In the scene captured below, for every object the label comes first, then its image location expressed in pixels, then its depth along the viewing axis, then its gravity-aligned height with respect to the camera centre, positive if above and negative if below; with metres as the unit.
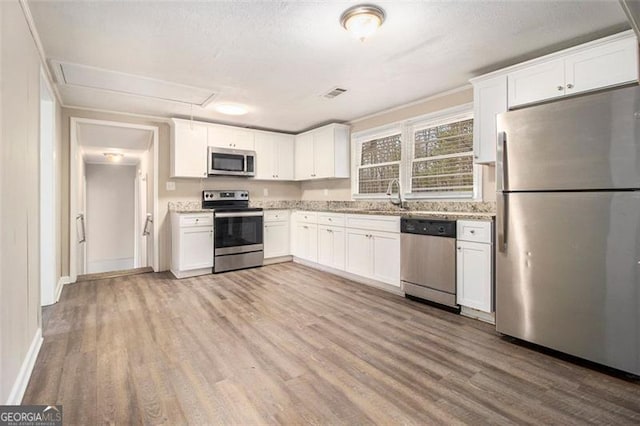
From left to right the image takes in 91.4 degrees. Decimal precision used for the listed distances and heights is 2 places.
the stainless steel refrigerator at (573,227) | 1.87 -0.10
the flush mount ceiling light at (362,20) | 2.00 +1.27
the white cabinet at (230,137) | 4.74 +1.20
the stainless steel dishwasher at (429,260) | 2.96 -0.48
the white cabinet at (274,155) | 5.23 +0.99
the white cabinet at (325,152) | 4.76 +0.96
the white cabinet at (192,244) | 4.23 -0.43
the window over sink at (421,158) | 3.47 +0.70
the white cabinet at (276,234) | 5.04 -0.34
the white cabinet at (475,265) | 2.68 -0.47
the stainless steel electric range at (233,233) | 4.51 -0.31
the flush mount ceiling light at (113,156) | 5.97 +1.14
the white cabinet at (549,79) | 2.17 +1.06
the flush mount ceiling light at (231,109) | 4.07 +1.40
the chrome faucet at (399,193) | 4.05 +0.25
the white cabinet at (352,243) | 3.55 -0.40
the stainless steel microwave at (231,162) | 4.70 +0.80
